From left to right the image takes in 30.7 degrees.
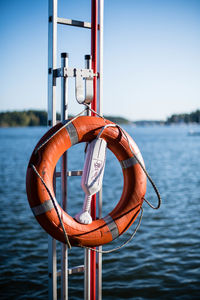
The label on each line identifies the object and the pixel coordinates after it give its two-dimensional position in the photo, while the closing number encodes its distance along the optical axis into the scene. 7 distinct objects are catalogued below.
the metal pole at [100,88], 2.00
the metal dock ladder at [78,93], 1.84
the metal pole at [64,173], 1.83
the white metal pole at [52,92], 1.84
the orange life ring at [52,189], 1.74
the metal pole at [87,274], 2.00
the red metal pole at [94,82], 1.98
